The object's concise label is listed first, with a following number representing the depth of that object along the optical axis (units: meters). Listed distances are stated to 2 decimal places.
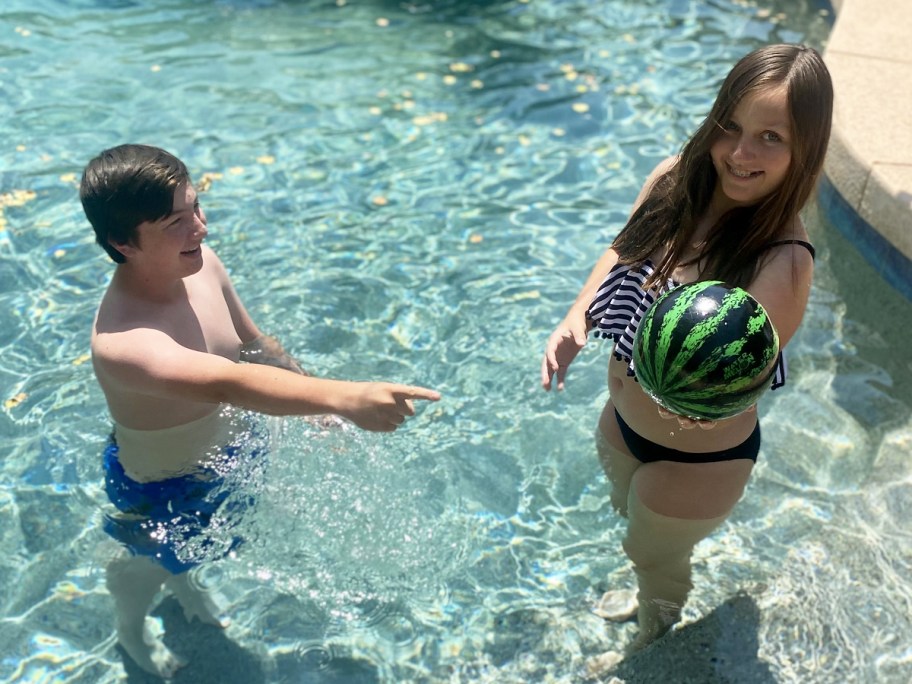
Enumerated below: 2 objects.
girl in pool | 3.13
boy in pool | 3.35
